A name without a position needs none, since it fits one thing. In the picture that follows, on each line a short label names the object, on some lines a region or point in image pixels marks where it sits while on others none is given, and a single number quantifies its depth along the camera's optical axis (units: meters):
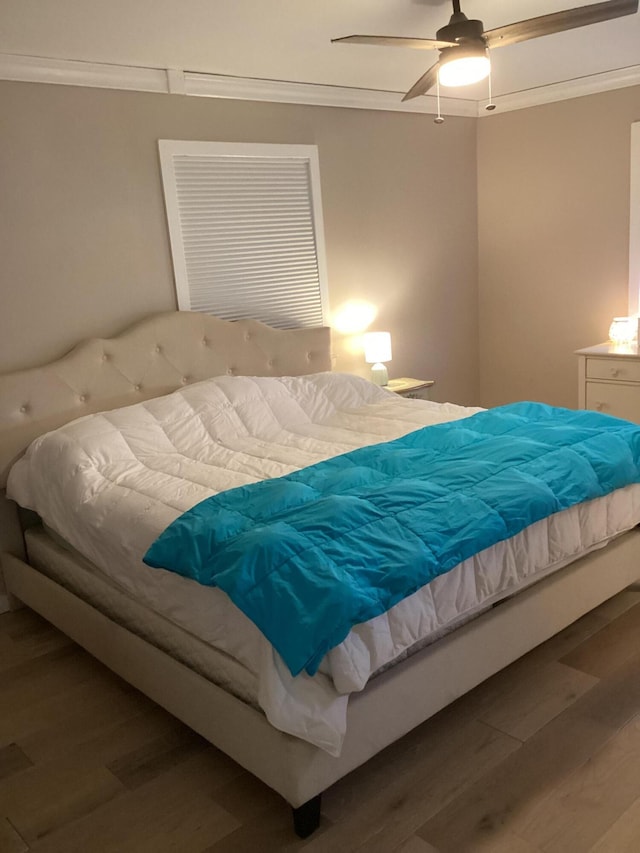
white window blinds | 3.72
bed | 1.88
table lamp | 4.33
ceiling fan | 2.40
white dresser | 4.05
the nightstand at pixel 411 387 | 4.34
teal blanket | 1.81
